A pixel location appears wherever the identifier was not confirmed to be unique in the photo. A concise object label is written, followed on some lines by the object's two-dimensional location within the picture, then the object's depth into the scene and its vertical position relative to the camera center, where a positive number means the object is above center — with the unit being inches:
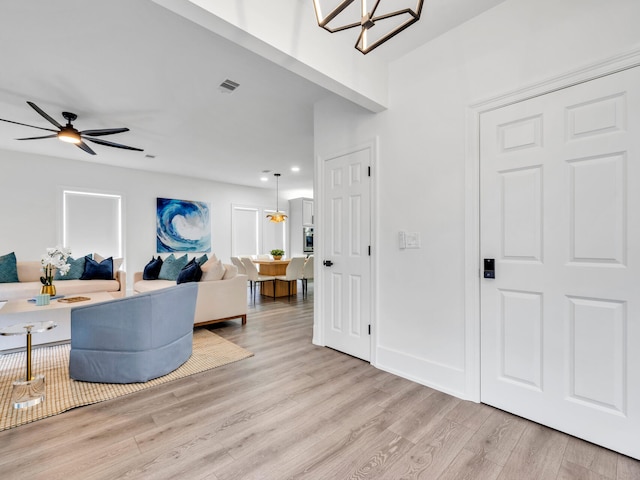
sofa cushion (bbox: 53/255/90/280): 192.1 -20.7
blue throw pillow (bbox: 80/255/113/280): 193.2 -20.5
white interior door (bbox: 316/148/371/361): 114.5 -6.4
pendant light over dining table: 308.4 +22.0
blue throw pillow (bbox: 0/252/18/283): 174.2 -17.9
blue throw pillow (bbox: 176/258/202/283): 153.6 -18.7
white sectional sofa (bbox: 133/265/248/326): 151.3 -32.8
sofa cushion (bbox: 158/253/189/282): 210.8 -21.1
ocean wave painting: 272.2 +12.0
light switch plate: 97.8 -0.7
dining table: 251.9 -29.2
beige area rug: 80.2 -46.5
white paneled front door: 63.7 -5.1
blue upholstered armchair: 93.0 -31.8
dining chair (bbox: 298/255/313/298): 251.1 -29.3
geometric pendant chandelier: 79.4 +63.5
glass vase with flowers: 121.8 -10.3
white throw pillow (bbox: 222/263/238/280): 166.7 -19.2
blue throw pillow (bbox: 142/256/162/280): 215.0 -23.5
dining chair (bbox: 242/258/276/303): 240.2 -29.1
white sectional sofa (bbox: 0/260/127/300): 164.2 -27.6
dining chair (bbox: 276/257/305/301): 240.7 -26.3
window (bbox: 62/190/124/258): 231.9 +12.8
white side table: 81.1 -42.0
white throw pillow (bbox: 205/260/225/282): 159.0 -18.0
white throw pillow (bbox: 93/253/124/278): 212.1 -16.5
